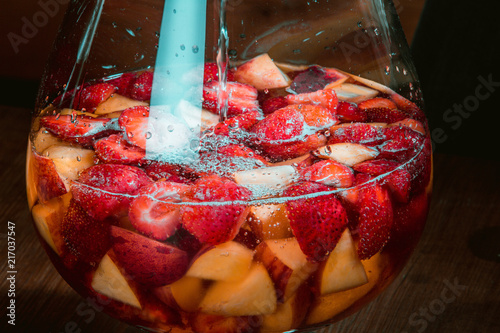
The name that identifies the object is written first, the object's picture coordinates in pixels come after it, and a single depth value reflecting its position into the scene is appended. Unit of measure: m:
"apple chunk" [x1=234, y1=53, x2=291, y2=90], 0.67
